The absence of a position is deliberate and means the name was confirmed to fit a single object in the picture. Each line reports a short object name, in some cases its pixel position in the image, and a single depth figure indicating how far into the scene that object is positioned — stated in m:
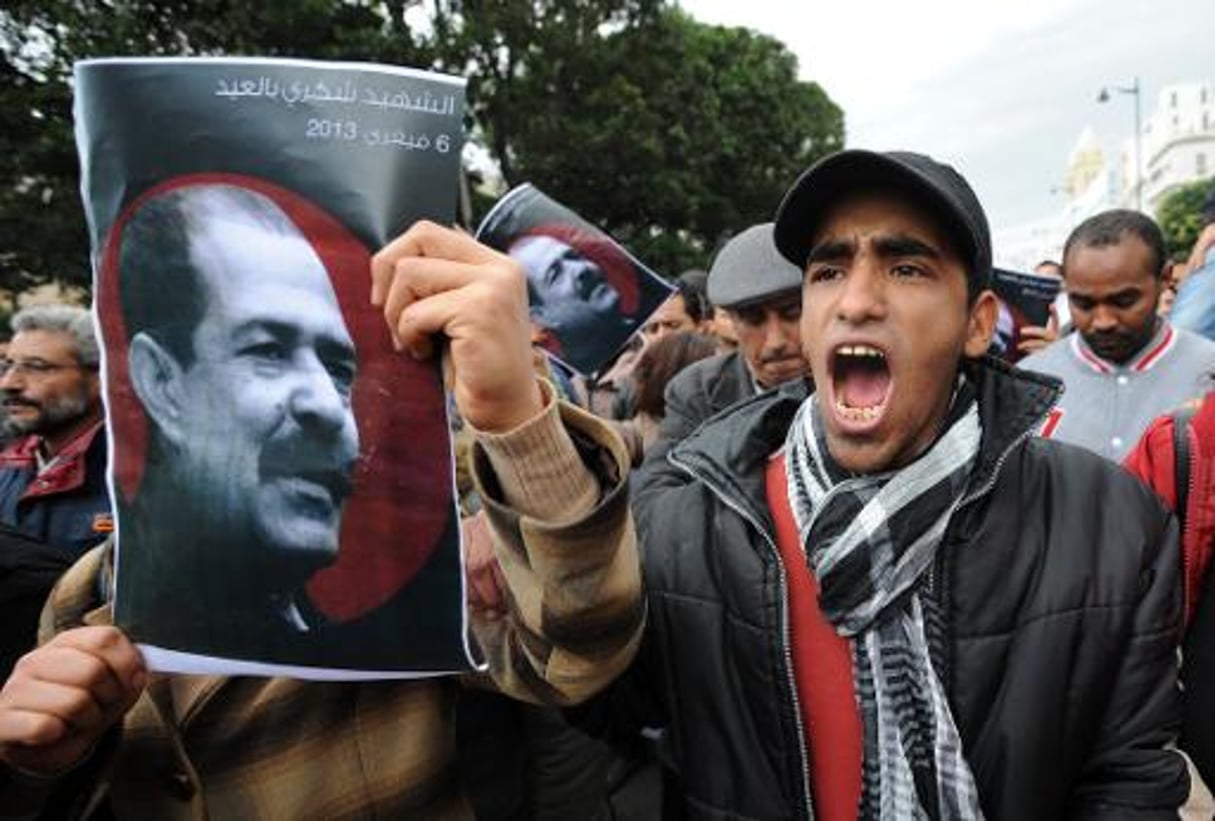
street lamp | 47.81
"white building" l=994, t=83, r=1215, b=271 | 92.25
